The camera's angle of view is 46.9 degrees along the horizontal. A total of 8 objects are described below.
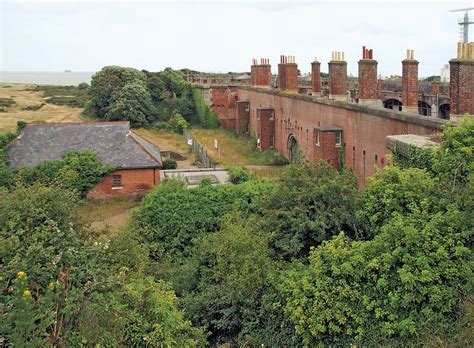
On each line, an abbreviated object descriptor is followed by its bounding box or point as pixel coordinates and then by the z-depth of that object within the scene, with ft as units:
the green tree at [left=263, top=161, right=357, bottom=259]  46.24
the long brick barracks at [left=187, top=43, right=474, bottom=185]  58.85
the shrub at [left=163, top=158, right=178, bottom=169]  123.03
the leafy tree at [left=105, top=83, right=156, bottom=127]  183.42
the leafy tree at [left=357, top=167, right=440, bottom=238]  39.99
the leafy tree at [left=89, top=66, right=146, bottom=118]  194.29
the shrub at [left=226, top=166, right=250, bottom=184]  80.79
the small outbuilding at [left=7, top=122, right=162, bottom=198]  94.58
